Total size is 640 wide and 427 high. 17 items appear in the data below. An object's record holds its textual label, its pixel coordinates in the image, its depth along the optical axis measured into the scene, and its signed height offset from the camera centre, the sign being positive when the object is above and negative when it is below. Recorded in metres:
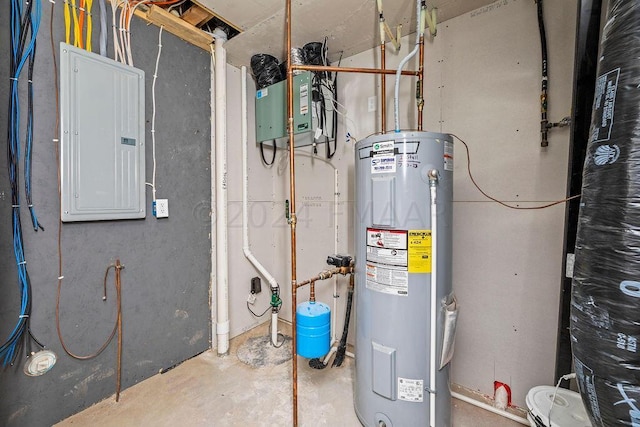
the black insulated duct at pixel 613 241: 0.65 -0.10
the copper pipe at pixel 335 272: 1.69 -0.44
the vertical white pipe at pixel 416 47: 1.28 +0.76
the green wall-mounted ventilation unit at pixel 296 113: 1.92 +0.65
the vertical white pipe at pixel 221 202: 2.08 -0.02
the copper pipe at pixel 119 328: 1.66 -0.78
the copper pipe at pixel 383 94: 1.71 +0.67
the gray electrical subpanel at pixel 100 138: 1.42 +0.33
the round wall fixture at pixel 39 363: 1.37 -0.83
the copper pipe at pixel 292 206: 1.41 -0.03
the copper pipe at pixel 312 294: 1.64 -0.56
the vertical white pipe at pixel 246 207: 2.25 -0.06
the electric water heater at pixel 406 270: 1.25 -0.32
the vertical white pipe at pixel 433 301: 1.22 -0.45
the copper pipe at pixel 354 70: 1.44 +0.70
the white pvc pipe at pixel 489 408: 1.49 -1.16
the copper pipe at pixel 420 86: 1.50 +0.65
